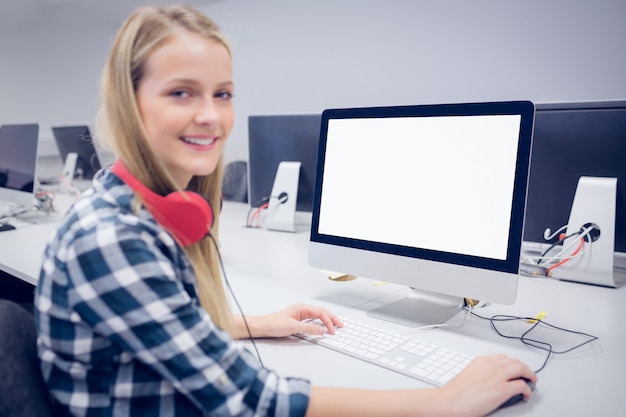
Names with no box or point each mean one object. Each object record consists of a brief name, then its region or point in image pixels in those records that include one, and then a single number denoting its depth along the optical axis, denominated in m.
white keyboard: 0.79
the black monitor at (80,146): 2.81
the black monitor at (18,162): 2.07
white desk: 0.75
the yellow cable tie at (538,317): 1.01
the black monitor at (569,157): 1.22
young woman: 0.58
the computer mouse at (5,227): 2.00
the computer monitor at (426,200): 0.90
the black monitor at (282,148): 1.83
